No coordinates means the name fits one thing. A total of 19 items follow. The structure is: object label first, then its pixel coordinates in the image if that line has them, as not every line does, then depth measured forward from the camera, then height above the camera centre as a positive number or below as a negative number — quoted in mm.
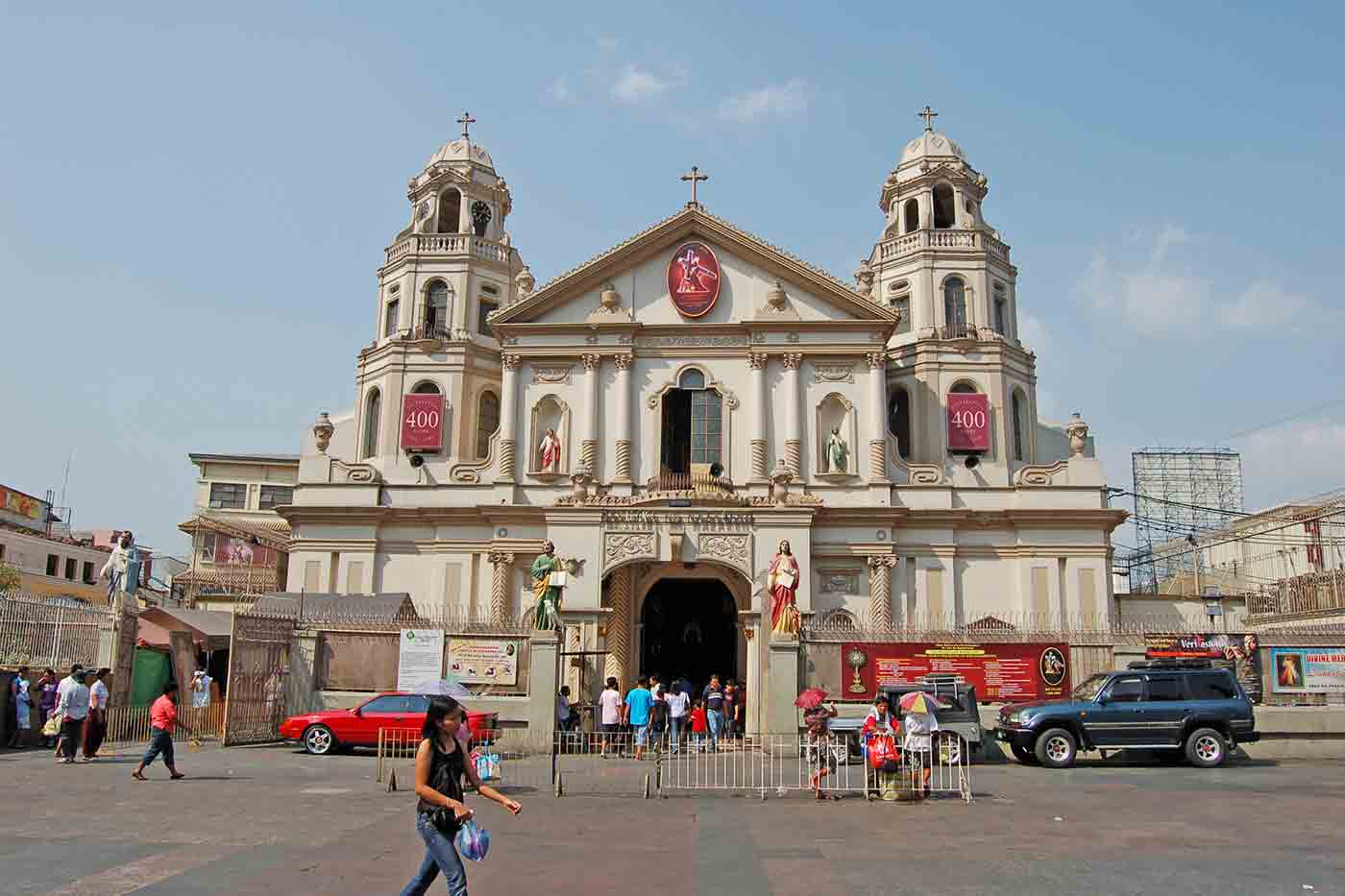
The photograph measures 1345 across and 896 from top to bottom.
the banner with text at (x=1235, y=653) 25406 +338
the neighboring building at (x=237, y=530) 53244 +6311
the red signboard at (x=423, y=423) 40625 +8391
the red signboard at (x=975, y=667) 25781 -47
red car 23359 -1358
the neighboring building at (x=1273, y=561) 40969 +6153
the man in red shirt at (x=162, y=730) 17547 -1146
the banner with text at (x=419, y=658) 26625 +14
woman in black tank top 7551 -901
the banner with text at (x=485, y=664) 26453 -88
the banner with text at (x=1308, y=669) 25344 -7
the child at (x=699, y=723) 27422 -1460
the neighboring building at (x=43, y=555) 57781 +5248
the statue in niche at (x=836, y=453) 37438 +6857
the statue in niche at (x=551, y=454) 37781 +6786
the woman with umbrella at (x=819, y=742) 16734 -1198
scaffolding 73375 +12058
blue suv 21188 -949
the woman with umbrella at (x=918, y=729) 16797 -966
